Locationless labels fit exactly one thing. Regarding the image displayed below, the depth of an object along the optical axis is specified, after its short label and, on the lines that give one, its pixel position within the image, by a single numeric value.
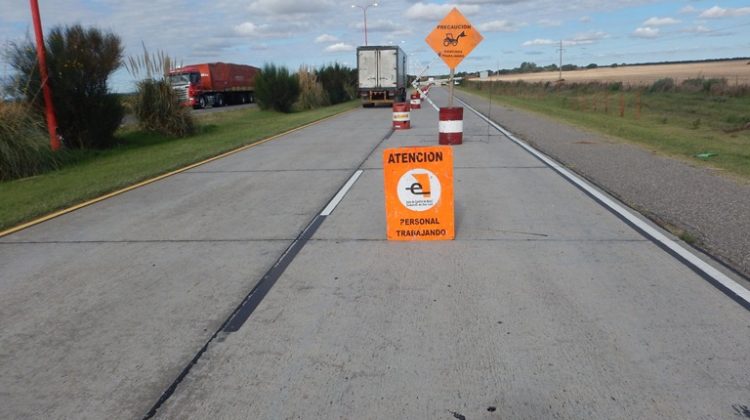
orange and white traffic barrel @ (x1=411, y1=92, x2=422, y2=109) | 35.69
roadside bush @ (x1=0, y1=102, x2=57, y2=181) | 12.23
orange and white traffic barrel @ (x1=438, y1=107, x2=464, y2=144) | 15.36
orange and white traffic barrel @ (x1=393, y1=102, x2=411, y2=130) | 20.75
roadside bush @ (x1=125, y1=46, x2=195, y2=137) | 19.17
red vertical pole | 14.14
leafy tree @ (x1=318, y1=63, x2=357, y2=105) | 46.93
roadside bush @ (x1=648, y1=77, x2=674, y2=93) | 47.54
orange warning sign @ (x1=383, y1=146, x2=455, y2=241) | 6.85
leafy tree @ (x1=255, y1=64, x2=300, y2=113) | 35.72
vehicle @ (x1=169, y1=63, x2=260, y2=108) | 41.16
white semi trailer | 38.93
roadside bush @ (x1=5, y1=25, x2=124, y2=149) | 14.62
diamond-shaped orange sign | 15.82
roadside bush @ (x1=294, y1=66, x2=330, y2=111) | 39.88
